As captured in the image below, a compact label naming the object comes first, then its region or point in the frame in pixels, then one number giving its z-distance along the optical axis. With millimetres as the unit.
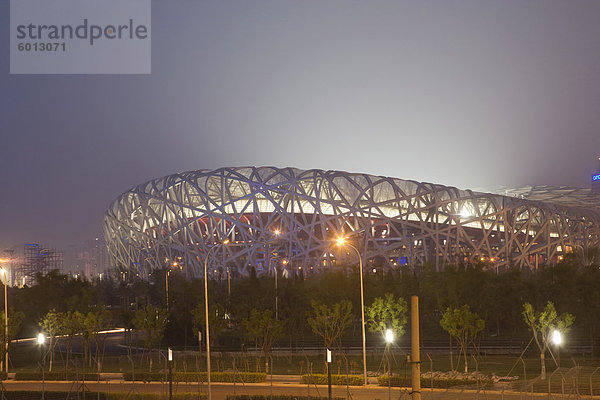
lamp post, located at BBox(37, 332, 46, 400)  41762
